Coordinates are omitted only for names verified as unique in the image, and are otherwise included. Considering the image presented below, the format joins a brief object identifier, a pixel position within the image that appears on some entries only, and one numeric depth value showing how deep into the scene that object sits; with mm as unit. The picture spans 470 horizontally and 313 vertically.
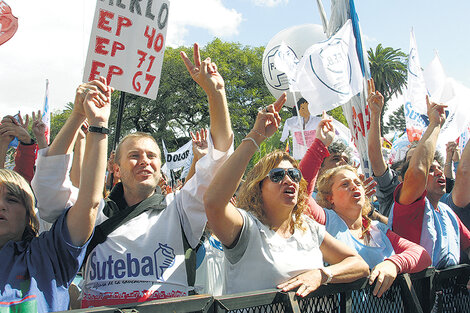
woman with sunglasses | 1910
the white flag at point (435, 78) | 5961
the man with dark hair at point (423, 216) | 2670
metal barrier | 1444
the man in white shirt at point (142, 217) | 1957
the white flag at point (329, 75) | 4766
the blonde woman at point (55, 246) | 1736
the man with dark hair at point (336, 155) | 3717
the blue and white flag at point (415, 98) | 5957
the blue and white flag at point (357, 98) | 5414
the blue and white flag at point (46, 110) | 6609
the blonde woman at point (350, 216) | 2410
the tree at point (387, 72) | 35531
